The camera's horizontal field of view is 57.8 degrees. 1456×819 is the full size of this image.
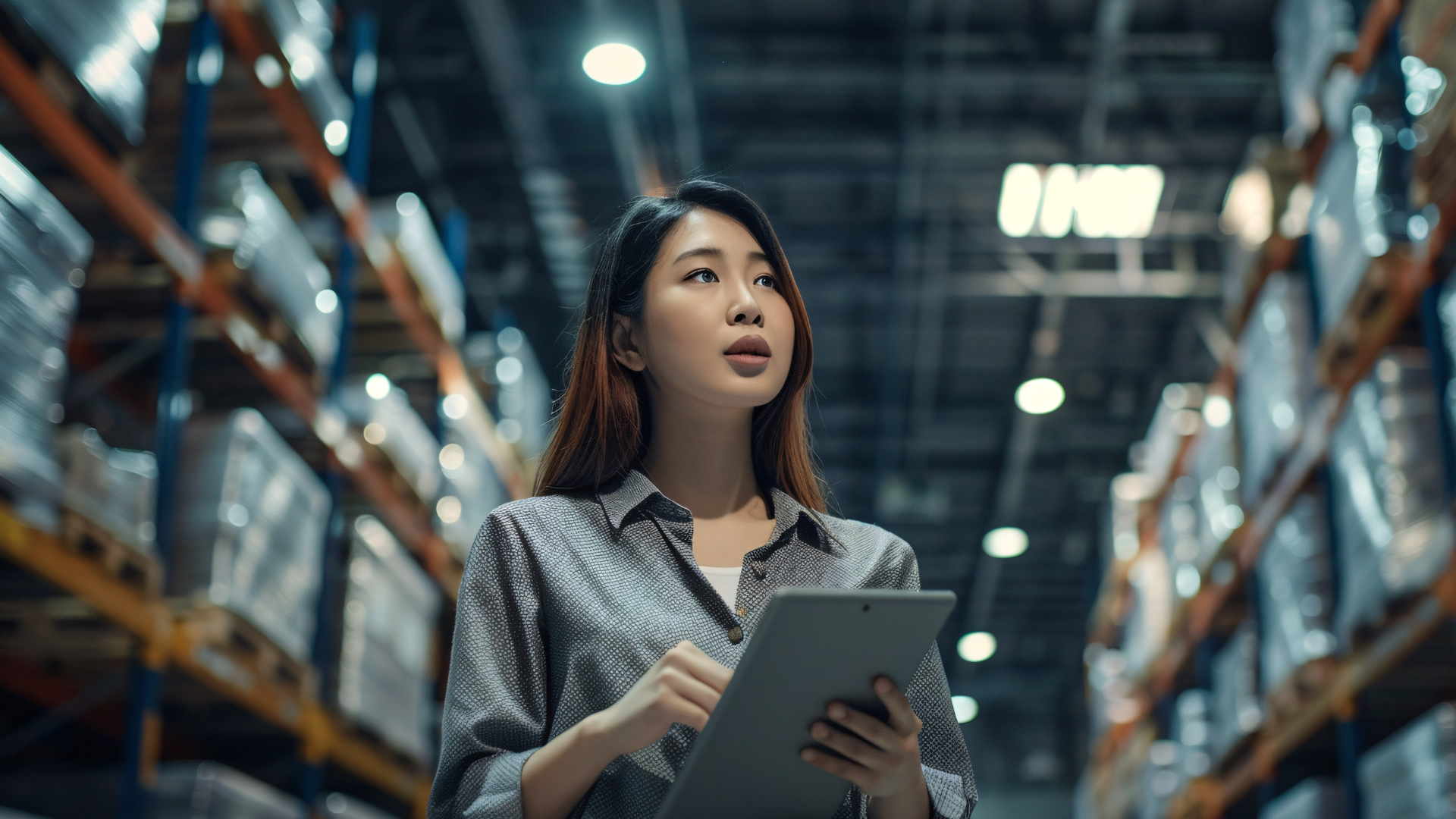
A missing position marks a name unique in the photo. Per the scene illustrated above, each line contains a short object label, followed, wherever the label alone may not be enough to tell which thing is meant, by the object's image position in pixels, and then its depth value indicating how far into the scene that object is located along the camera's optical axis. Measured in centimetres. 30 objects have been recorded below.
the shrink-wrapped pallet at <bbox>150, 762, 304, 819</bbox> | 507
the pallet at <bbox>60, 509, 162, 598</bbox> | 443
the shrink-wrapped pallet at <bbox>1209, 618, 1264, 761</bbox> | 789
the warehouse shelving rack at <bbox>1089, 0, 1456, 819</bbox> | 535
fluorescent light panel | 1092
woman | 150
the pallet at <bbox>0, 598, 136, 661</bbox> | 497
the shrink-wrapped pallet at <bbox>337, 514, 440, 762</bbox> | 680
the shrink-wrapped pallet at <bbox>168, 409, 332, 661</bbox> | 541
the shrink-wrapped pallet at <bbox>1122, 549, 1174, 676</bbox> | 1091
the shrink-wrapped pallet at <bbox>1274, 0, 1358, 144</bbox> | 662
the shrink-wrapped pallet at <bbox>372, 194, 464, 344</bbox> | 806
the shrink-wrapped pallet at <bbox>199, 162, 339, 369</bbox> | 580
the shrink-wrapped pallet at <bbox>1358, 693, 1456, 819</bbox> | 480
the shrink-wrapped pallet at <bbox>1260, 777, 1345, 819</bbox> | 625
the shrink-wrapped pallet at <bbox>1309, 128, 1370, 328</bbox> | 610
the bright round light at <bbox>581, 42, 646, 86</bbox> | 876
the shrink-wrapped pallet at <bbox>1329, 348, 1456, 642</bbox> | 517
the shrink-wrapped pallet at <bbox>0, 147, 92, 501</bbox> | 409
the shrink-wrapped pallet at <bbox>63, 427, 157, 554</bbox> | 450
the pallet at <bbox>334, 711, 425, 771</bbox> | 687
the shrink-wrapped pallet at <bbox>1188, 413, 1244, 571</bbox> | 839
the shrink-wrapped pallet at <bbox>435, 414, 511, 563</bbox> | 877
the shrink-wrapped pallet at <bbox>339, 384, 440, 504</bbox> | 758
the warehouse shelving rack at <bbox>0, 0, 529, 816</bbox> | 439
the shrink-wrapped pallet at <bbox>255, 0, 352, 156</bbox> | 648
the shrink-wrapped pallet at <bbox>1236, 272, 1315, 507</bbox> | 706
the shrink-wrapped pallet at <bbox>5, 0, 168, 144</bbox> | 436
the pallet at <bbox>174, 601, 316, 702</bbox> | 529
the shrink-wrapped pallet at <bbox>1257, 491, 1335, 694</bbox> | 659
